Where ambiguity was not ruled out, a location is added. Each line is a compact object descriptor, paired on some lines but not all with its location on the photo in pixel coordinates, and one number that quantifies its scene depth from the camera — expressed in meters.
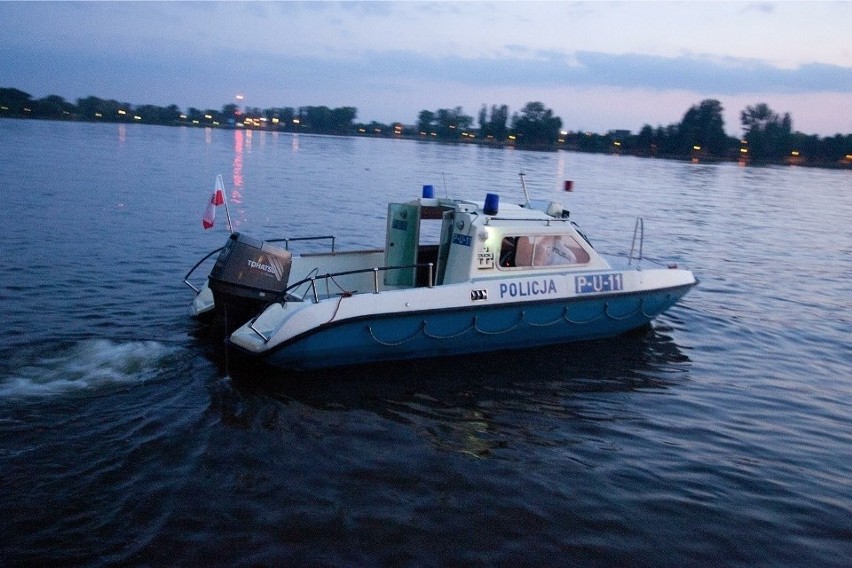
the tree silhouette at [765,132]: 141.25
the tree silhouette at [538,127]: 157.25
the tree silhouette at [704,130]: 138.25
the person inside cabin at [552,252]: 10.59
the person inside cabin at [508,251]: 10.29
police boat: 9.02
